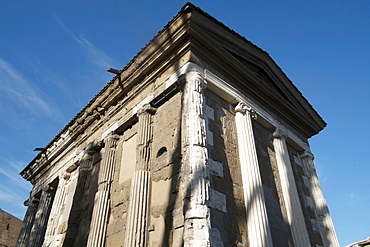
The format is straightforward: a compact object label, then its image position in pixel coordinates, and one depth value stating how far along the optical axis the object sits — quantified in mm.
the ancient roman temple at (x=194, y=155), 5637
